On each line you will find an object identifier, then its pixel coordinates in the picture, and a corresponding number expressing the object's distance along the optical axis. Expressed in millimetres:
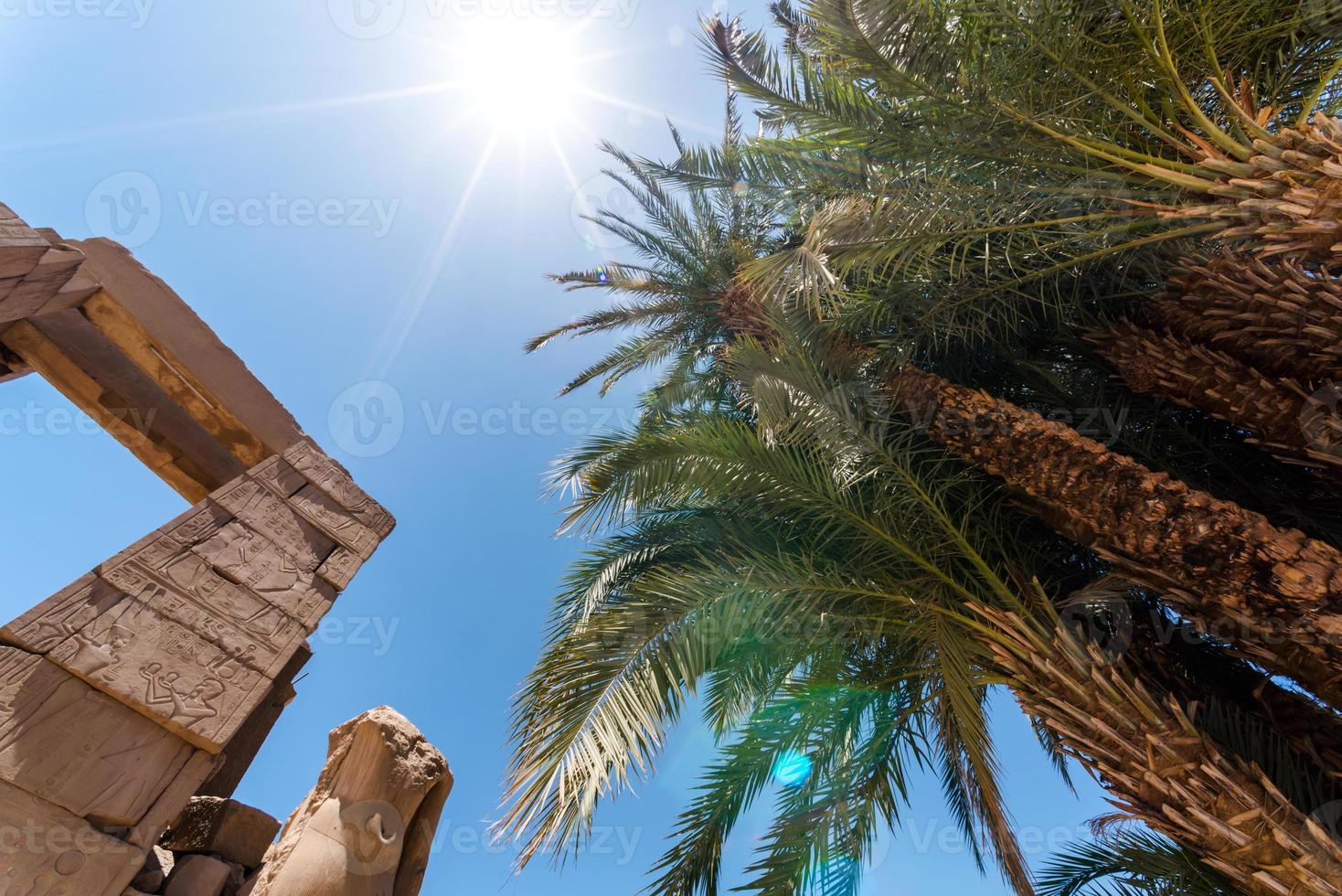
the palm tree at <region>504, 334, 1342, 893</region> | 3160
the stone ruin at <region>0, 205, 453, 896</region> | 2576
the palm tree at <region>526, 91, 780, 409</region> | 8156
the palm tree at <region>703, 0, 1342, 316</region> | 3527
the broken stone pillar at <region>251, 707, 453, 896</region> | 2641
